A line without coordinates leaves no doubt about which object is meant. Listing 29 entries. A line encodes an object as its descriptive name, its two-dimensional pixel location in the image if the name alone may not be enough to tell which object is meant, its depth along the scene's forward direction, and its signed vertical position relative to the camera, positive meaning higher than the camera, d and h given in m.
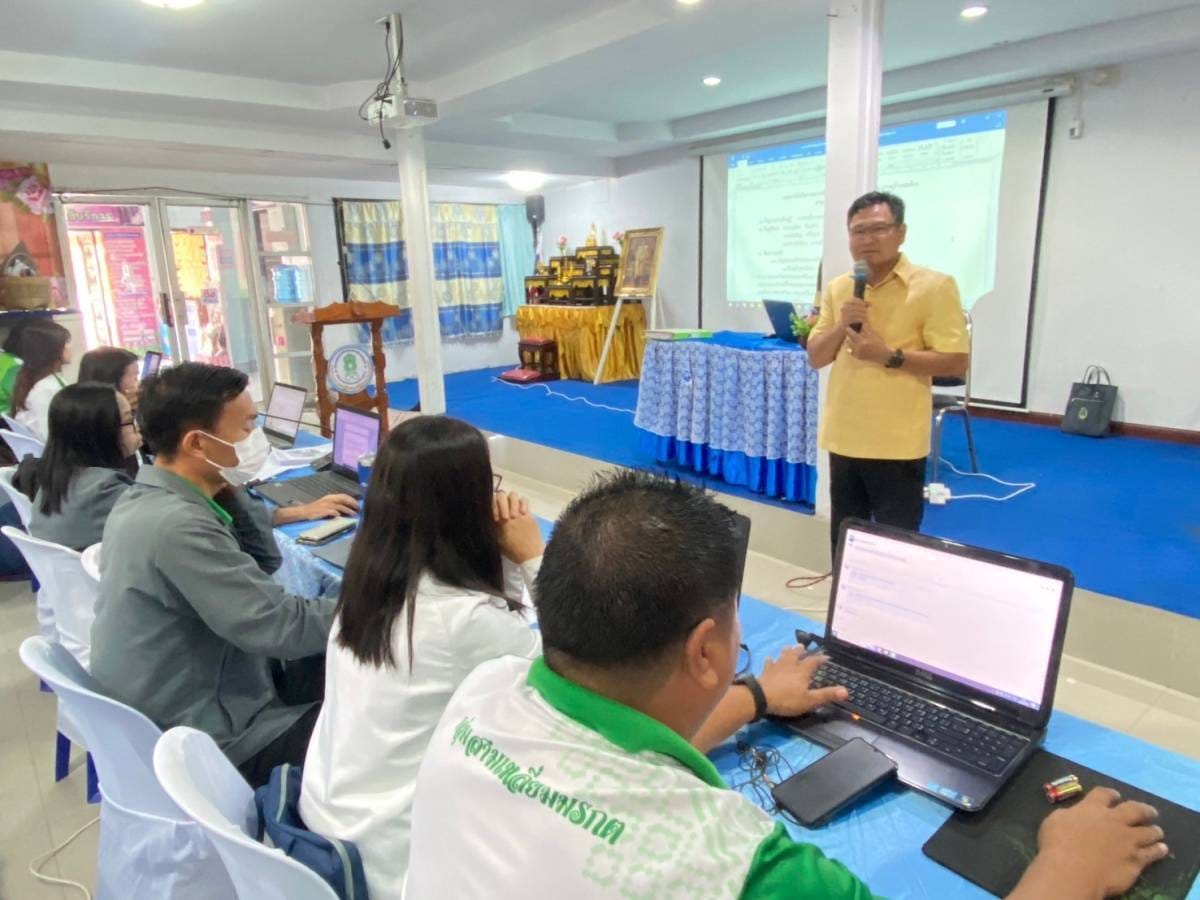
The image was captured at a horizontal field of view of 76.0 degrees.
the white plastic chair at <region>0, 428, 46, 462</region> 2.95 -0.55
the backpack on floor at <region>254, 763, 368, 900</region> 0.98 -0.72
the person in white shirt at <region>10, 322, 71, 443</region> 3.54 -0.35
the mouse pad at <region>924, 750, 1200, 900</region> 0.81 -0.64
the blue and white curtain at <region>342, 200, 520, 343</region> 7.77 +0.24
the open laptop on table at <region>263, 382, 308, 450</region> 3.31 -0.54
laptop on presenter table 4.14 -0.23
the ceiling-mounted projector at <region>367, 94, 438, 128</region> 4.11 +0.94
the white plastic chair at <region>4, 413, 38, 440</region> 3.32 -0.55
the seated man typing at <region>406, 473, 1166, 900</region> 0.58 -0.39
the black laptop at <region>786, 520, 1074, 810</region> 1.02 -0.55
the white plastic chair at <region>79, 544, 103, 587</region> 1.58 -0.55
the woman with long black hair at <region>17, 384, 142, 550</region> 2.13 -0.48
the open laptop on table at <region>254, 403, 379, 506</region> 2.52 -0.63
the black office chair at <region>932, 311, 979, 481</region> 3.92 -0.72
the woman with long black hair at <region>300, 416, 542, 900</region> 1.04 -0.48
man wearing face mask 1.39 -0.57
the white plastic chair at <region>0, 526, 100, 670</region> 1.69 -0.64
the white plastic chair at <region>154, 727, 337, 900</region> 0.83 -0.61
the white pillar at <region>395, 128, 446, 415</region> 5.30 +0.13
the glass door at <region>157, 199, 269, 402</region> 6.70 +0.05
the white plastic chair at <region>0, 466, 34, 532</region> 2.34 -0.60
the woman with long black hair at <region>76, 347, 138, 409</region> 3.29 -0.31
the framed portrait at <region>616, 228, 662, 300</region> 7.23 +0.15
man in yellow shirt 2.15 -0.25
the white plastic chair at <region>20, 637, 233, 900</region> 1.17 -0.82
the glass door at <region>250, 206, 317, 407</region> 7.14 +0.08
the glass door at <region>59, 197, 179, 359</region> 6.26 +0.18
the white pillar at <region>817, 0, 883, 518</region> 3.11 +0.64
